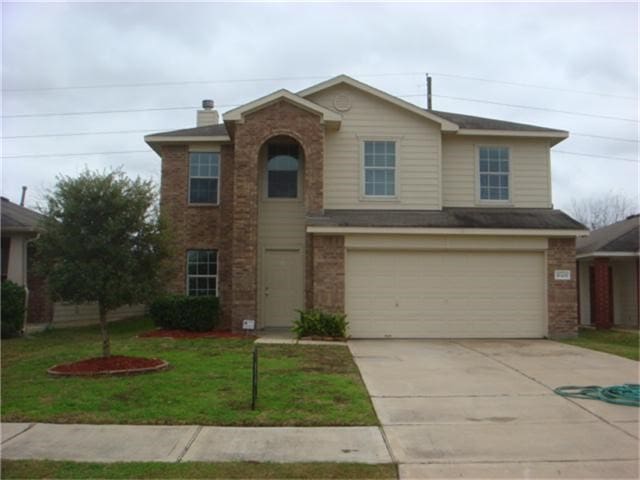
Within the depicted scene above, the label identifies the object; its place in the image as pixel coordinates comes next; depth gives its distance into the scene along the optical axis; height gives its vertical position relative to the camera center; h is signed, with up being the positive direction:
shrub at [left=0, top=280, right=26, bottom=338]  16.05 -0.97
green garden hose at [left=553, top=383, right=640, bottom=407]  8.27 -1.72
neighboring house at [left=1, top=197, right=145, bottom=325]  18.03 +0.08
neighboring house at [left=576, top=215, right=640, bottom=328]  19.70 -0.03
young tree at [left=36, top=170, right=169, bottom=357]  10.25 +0.57
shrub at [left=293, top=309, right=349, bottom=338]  15.32 -1.31
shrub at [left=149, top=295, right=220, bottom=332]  16.89 -1.09
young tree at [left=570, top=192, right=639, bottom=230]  55.09 +5.28
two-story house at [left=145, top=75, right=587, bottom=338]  16.27 +1.73
